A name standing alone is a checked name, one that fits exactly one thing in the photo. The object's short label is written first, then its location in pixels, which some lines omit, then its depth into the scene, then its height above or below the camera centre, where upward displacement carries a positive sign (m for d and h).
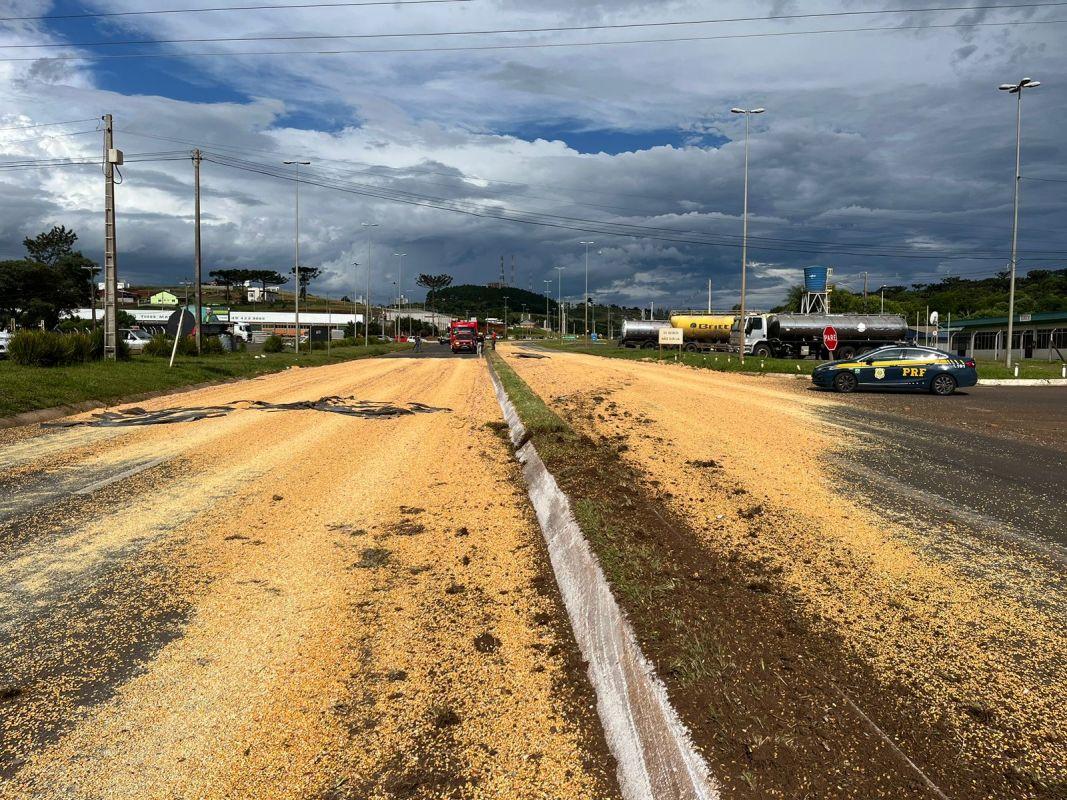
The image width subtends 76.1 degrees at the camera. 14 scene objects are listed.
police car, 20.89 -0.54
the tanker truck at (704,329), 63.88 +2.18
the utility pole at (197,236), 34.59 +5.55
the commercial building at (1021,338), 57.22 +1.76
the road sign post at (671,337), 46.47 +1.02
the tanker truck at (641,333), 73.75 +1.99
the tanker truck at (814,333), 44.78 +1.39
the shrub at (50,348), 20.03 -0.15
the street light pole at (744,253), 37.44 +5.44
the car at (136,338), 42.23 +0.44
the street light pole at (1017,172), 29.41 +8.31
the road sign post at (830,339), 28.76 +0.63
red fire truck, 57.88 +0.94
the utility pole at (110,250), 23.12 +3.29
